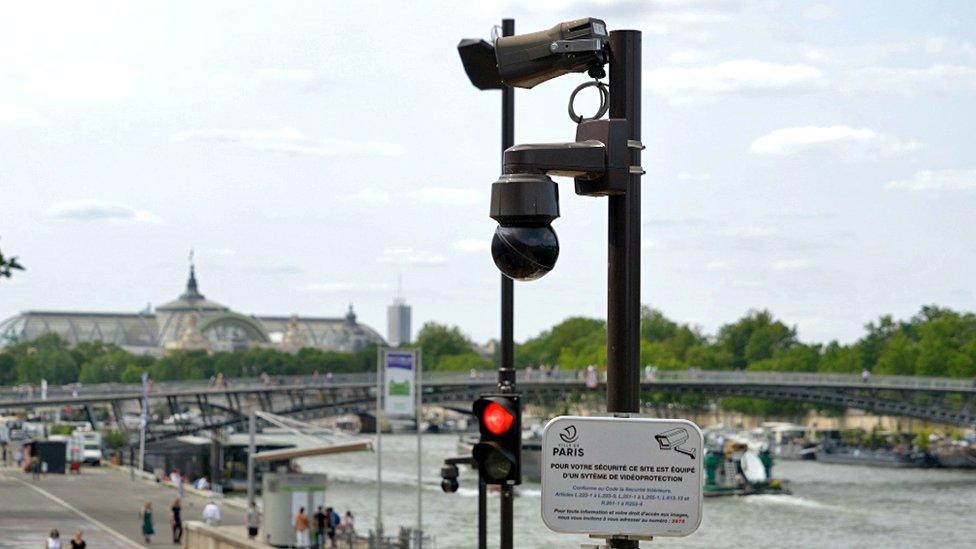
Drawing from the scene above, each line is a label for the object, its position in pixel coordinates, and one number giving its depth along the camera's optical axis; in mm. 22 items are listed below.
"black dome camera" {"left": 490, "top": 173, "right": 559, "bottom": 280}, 6527
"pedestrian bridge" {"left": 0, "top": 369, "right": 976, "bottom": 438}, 101875
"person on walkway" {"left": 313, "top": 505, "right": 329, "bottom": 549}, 37469
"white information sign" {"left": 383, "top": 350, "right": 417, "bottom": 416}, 39875
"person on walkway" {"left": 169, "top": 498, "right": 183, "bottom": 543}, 45328
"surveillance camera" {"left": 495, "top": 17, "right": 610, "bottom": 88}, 6621
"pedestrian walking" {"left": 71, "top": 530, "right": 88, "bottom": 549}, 34062
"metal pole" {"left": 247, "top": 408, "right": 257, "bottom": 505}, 44066
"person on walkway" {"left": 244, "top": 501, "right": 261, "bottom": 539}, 40969
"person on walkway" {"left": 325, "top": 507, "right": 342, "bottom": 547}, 38719
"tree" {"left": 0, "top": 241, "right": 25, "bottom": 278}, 26875
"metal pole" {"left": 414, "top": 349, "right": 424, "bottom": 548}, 38712
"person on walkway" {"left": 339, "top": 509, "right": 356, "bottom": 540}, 39438
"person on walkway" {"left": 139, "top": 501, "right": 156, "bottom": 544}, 44438
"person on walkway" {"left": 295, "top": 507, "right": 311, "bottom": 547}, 37031
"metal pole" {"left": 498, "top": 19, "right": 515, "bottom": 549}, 14320
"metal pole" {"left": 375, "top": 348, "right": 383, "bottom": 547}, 39756
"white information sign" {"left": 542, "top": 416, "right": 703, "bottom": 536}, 6238
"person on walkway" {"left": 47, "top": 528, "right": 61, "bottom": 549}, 35319
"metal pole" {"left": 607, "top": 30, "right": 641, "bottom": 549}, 6684
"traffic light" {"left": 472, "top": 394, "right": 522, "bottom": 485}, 9672
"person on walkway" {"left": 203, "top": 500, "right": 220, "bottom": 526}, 46094
